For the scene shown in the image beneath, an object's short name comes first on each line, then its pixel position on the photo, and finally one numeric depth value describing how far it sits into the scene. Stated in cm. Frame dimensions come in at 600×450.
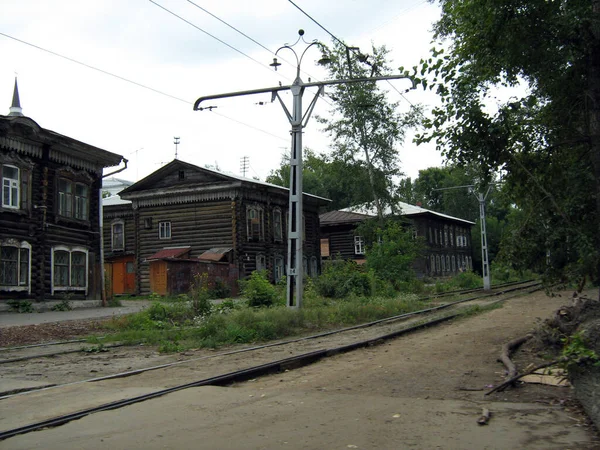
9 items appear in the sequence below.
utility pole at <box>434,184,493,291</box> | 3238
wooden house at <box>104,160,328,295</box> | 3425
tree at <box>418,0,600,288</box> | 912
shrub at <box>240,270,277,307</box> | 1858
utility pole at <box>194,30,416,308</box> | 1628
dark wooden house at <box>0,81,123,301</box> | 2091
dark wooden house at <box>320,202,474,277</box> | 5188
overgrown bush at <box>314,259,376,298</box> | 2403
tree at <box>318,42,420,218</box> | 3634
